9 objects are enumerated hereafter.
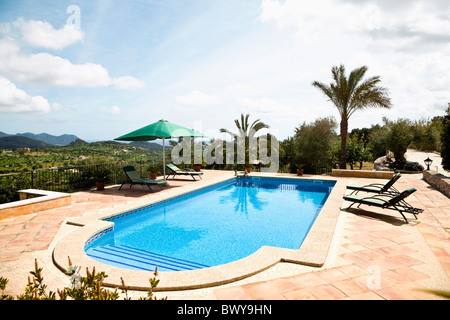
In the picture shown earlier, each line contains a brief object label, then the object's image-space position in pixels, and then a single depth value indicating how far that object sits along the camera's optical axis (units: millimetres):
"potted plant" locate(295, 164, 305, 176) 14445
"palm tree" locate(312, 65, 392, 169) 14719
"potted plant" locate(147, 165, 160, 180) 13203
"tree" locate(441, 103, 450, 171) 11097
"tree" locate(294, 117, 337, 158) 16312
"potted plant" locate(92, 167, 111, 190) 10211
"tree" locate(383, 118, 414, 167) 18484
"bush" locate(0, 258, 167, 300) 1760
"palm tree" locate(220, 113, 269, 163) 18703
